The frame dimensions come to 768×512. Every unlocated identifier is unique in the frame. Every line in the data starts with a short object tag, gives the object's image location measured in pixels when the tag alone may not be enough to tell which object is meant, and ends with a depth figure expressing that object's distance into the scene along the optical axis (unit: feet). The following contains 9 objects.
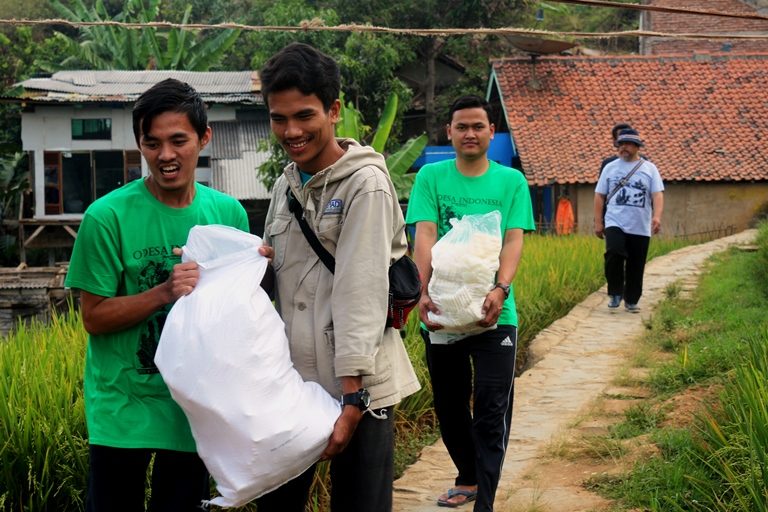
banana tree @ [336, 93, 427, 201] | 46.98
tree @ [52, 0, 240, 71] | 72.84
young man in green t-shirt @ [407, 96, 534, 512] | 12.34
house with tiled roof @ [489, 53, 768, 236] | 65.51
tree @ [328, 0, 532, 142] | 73.87
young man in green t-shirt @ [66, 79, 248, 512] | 8.29
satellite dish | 67.72
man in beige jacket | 7.88
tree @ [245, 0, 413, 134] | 70.18
